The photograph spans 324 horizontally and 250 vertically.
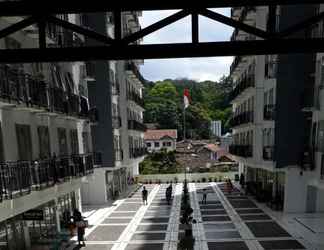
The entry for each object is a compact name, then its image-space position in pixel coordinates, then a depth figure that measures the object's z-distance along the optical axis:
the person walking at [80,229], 15.94
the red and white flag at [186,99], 34.84
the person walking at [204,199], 26.55
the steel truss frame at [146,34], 4.54
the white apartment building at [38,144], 11.39
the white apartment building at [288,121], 20.33
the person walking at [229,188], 31.66
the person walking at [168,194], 27.41
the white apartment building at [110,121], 26.69
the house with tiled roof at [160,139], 81.94
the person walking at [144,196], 26.59
